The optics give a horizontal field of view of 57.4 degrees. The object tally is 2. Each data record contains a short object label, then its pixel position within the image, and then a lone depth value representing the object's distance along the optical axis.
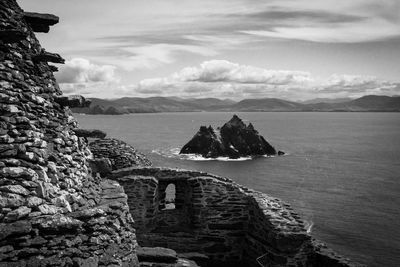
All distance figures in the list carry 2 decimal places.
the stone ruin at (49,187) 6.12
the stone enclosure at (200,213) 14.63
